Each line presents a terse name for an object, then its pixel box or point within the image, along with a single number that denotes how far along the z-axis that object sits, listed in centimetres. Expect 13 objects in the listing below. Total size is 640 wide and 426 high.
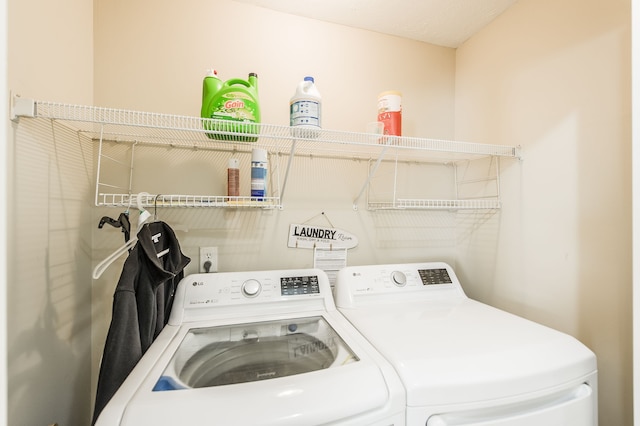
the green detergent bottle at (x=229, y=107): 110
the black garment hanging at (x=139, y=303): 86
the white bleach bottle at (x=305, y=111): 116
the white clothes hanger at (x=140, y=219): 99
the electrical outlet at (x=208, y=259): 137
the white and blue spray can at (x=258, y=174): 125
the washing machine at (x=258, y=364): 63
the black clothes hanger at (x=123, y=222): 101
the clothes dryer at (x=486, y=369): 75
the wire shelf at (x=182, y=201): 109
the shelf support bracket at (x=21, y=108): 81
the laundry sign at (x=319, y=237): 152
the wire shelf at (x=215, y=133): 98
